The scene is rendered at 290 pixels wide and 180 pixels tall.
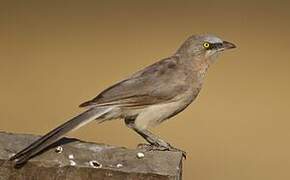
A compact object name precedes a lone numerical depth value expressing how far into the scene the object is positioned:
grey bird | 8.98
